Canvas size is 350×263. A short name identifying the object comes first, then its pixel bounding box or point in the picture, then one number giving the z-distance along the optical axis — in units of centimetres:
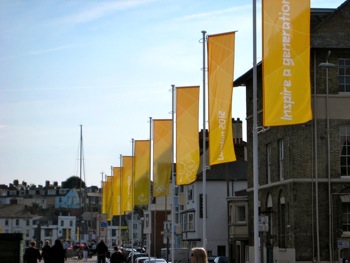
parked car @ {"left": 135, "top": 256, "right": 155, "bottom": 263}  5719
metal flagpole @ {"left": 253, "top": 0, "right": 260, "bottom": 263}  2597
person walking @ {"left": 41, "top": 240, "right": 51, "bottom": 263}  3431
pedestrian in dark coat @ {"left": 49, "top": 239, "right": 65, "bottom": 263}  3431
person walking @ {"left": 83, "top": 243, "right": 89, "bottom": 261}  8860
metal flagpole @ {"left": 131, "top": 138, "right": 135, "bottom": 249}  6281
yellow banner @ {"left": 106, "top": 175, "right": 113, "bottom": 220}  8131
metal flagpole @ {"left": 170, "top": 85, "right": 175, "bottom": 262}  4552
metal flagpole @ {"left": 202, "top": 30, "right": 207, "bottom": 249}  3620
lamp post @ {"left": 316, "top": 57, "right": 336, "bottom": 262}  4718
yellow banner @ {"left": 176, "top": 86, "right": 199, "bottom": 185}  3928
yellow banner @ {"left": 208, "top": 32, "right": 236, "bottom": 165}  3212
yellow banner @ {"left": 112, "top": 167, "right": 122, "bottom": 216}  7198
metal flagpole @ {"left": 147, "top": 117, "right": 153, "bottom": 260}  5668
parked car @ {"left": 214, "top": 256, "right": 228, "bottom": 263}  5532
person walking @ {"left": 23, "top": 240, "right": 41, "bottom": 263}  3462
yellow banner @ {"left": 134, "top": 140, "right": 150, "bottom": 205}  5588
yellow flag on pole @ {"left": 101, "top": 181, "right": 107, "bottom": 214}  8619
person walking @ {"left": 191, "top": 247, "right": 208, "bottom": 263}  1373
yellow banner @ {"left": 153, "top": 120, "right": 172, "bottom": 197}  4747
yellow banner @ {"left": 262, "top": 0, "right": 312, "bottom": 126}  2569
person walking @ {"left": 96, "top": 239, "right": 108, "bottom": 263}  4597
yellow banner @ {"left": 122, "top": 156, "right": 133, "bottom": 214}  6391
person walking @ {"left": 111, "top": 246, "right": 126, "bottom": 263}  3880
